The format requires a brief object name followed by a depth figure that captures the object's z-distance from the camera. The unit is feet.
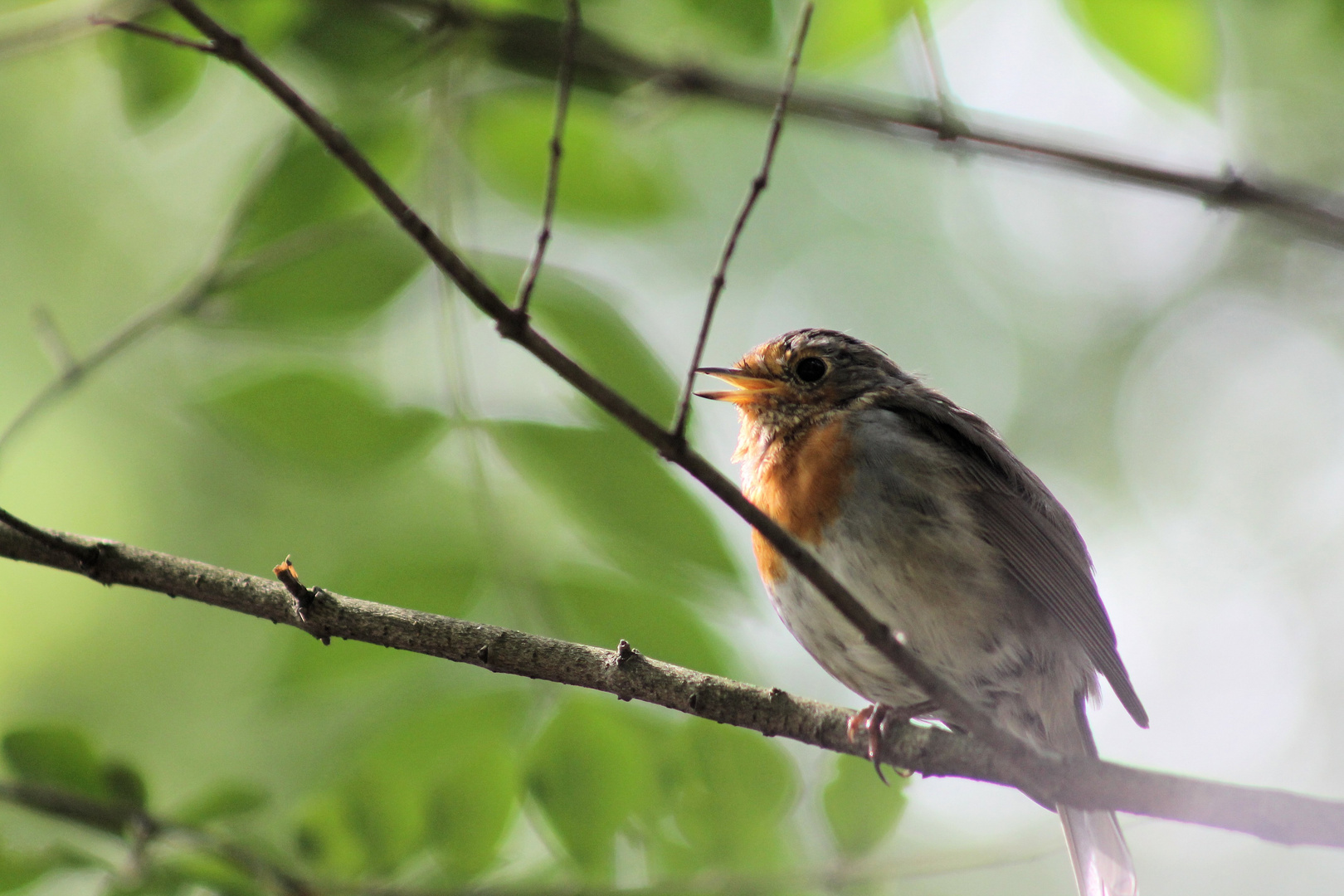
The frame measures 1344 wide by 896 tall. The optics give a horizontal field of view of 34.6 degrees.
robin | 21.71
